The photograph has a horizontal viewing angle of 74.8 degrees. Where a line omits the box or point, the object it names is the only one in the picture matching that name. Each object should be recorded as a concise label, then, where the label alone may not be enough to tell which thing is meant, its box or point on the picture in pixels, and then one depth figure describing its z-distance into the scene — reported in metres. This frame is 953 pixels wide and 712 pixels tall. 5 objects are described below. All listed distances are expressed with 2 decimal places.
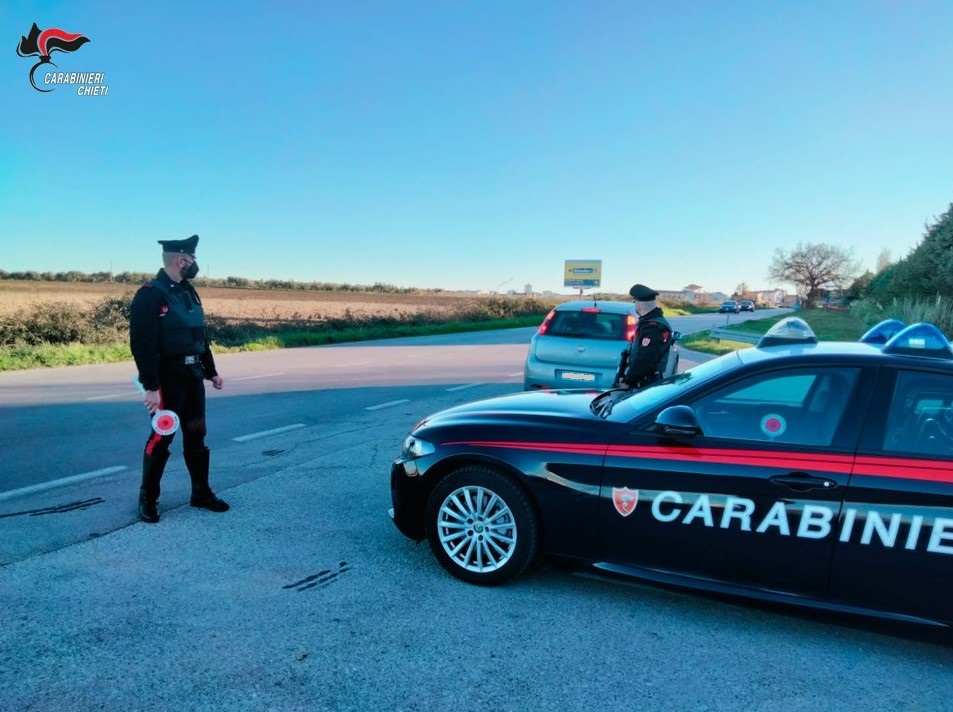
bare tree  66.00
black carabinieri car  2.89
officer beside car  5.59
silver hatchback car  7.92
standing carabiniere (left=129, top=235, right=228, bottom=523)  4.23
